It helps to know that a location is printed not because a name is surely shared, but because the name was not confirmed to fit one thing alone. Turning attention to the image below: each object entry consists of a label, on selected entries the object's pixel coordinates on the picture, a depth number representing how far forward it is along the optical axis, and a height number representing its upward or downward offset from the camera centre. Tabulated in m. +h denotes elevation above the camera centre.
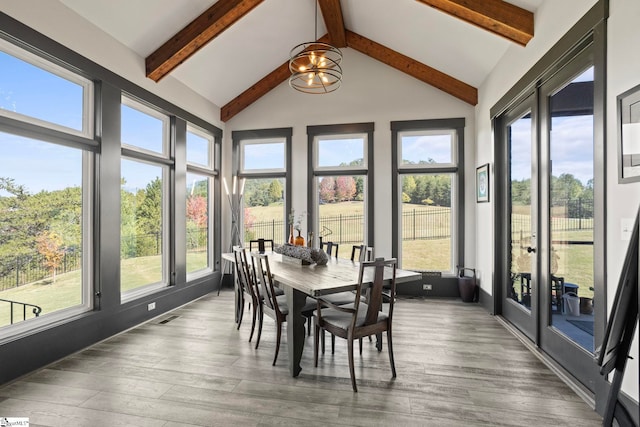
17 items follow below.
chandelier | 3.23 +1.47
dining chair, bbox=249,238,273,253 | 4.36 -0.45
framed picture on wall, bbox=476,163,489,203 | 4.68 +0.40
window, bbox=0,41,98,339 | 2.80 +0.18
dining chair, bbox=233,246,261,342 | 3.39 -0.81
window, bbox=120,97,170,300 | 4.03 +0.14
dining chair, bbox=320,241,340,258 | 4.40 -0.48
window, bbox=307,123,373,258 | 5.72 +0.48
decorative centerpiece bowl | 3.47 -0.47
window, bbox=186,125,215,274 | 5.31 +0.21
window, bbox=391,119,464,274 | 5.48 +0.28
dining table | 2.50 -0.57
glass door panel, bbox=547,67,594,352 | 2.56 +0.00
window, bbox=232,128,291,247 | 6.06 +0.48
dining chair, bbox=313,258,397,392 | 2.52 -0.89
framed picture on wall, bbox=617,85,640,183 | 1.92 +0.45
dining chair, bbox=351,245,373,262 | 3.62 -0.47
